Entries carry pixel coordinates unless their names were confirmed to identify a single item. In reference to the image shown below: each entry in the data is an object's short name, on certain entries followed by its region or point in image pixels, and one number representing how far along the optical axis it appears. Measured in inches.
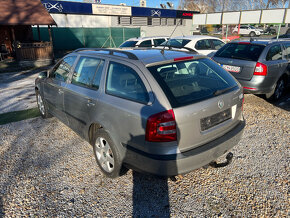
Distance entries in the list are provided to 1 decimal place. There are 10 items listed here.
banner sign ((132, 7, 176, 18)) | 1091.9
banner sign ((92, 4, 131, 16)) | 955.3
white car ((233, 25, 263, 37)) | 1477.6
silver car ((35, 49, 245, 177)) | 92.4
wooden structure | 524.4
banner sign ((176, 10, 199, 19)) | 1269.9
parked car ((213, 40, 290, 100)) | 208.8
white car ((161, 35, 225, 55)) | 354.0
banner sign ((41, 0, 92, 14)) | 830.9
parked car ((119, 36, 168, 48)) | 433.4
